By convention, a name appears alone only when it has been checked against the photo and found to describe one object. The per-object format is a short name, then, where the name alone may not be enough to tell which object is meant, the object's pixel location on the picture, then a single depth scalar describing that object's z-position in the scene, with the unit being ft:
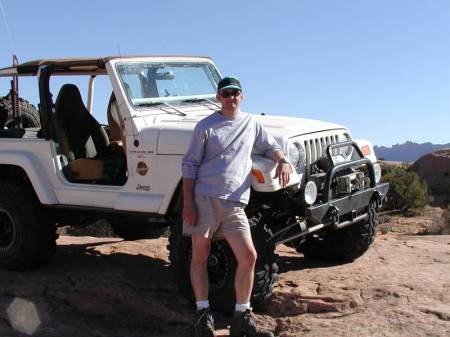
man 13.25
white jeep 16.06
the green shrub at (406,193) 54.49
